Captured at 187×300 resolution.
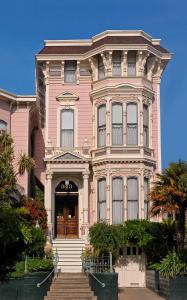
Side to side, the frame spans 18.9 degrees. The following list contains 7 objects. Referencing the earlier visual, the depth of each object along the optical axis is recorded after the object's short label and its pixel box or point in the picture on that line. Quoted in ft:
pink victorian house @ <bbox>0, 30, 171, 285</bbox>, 104.01
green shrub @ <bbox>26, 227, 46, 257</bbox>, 87.02
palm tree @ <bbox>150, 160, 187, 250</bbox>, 77.71
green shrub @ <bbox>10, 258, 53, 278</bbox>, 72.59
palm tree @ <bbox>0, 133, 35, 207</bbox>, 92.48
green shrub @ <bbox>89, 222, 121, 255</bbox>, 88.28
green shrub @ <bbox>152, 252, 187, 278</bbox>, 74.28
